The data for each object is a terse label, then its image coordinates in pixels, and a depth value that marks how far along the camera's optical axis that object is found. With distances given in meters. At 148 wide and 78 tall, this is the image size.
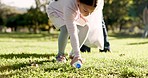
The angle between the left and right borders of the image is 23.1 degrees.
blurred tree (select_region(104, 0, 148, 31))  37.41
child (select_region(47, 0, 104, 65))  4.54
